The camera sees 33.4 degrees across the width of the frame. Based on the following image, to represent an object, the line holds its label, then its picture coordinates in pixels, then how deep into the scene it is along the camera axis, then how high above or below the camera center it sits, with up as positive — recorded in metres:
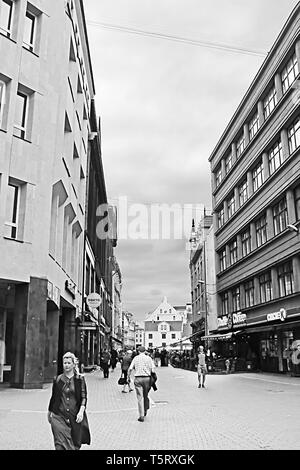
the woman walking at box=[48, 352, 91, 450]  6.48 -0.64
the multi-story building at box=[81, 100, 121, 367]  38.78 +9.91
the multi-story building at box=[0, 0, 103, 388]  19.55 +7.77
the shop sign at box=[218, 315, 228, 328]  45.09 +3.49
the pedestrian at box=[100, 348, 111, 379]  29.84 -0.08
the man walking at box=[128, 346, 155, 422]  11.96 -0.43
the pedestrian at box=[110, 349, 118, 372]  39.99 +0.28
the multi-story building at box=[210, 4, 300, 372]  30.17 +10.41
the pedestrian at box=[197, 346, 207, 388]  22.23 -0.20
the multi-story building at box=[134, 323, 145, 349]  172.62 +8.64
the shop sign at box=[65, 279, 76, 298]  27.63 +4.10
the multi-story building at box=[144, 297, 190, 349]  160.38 +10.52
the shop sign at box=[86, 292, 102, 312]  36.03 +4.25
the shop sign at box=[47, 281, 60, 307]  21.62 +3.00
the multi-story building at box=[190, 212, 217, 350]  53.62 +9.79
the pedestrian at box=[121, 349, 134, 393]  21.78 -0.06
